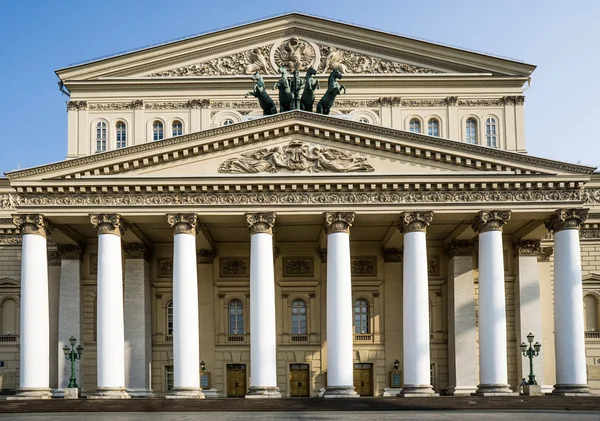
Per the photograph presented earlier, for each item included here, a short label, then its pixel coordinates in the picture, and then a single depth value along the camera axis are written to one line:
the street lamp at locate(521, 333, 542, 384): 41.28
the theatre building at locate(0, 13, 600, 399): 40.84
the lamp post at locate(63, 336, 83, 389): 41.41
